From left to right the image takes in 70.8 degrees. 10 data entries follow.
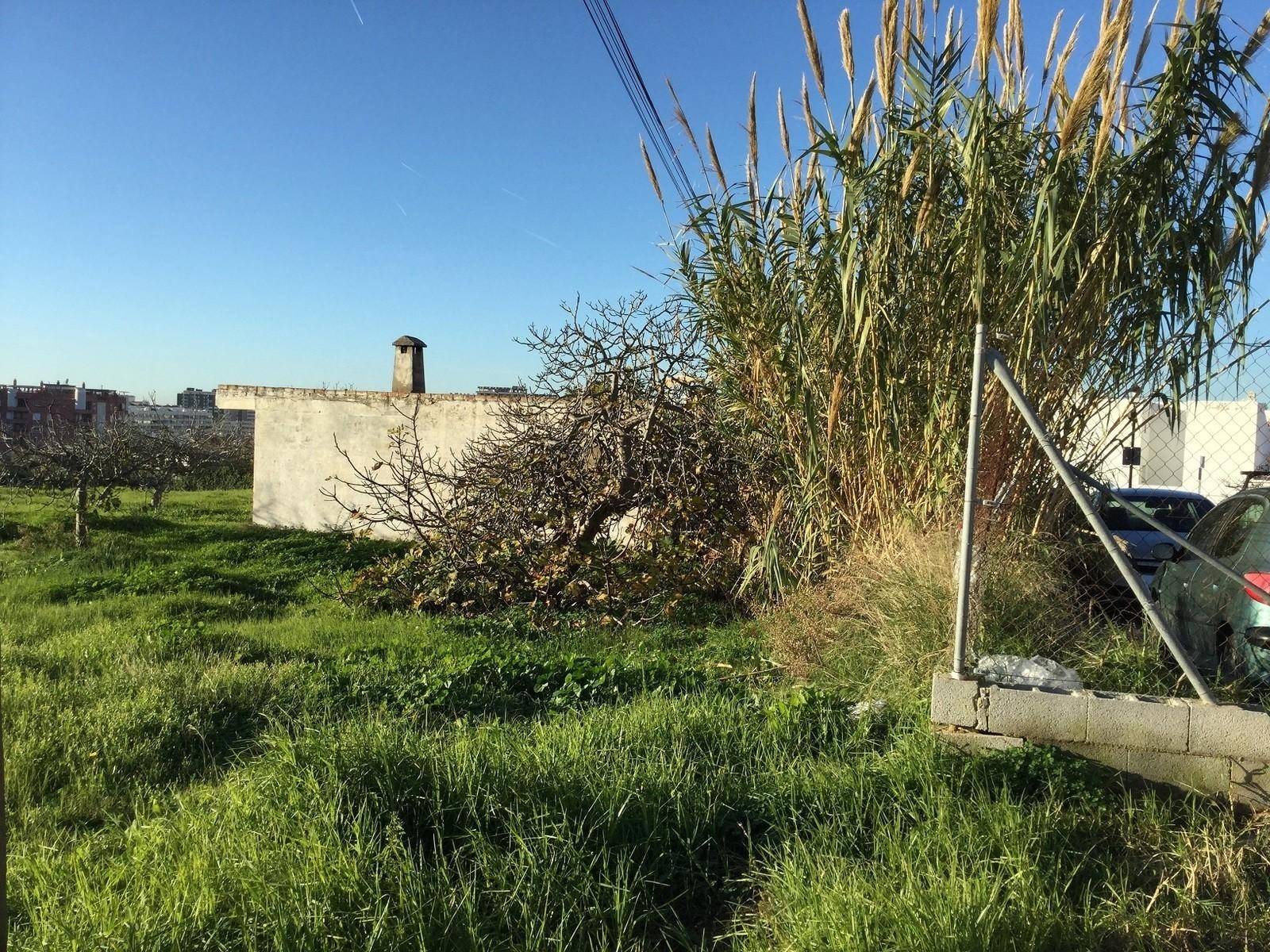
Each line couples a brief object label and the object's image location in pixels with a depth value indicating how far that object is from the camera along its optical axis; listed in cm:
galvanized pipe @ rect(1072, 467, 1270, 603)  351
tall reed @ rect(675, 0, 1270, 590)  471
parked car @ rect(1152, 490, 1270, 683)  420
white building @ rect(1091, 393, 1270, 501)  1574
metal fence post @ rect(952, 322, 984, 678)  380
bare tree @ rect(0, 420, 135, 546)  1239
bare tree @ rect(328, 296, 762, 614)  797
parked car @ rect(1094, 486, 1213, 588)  788
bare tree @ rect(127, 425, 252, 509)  1439
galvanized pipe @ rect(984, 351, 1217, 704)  352
